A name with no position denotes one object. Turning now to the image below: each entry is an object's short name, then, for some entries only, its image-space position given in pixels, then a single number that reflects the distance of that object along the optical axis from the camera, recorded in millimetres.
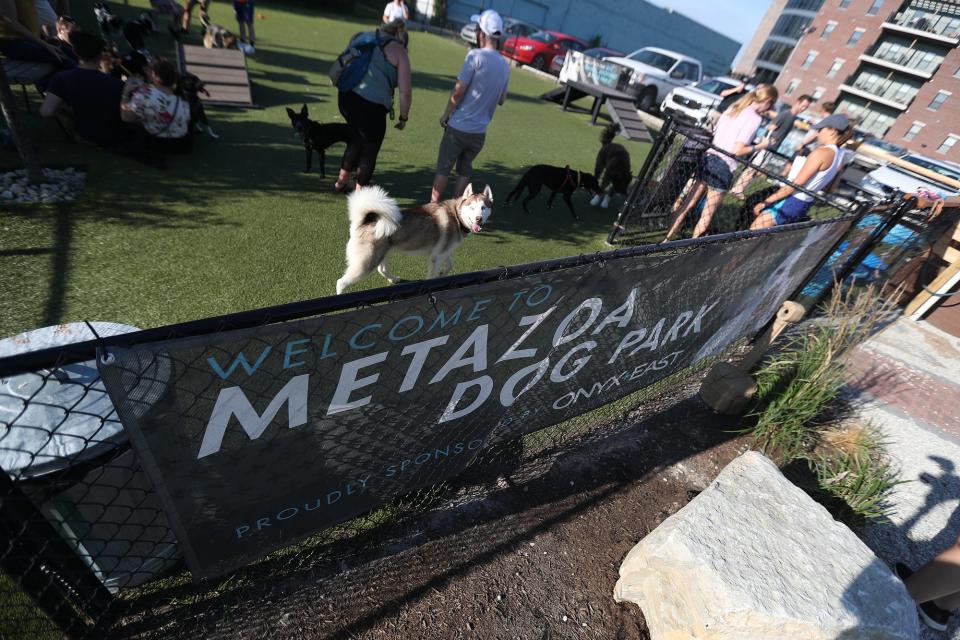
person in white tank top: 4738
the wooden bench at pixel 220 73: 6742
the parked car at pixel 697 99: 13484
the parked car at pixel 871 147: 13916
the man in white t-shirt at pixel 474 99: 4297
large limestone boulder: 1841
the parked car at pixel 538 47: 18812
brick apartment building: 30891
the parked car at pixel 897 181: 9891
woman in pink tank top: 5154
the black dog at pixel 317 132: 5207
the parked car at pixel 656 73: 16297
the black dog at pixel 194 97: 5207
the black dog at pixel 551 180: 6145
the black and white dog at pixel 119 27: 7257
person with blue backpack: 4273
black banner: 1184
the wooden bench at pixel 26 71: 4656
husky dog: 3256
